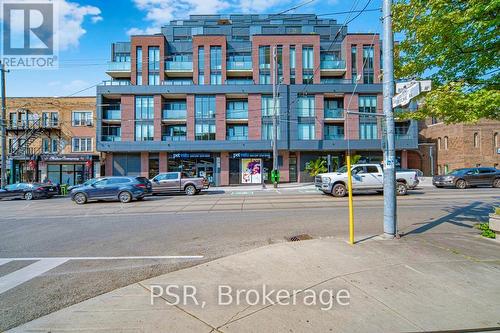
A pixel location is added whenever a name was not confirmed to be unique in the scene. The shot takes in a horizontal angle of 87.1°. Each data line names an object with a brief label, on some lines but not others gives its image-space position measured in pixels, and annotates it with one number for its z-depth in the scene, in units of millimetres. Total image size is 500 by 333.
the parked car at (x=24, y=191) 19262
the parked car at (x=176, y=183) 19531
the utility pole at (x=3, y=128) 20766
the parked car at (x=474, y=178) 19328
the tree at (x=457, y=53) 5454
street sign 5266
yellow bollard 5574
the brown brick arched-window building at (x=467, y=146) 32688
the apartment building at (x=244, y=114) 29984
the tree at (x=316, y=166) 28730
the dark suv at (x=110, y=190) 15141
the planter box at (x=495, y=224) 5844
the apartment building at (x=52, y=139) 30062
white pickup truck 15133
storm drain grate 6404
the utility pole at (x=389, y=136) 5984
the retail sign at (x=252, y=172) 30328
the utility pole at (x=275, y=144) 23312
